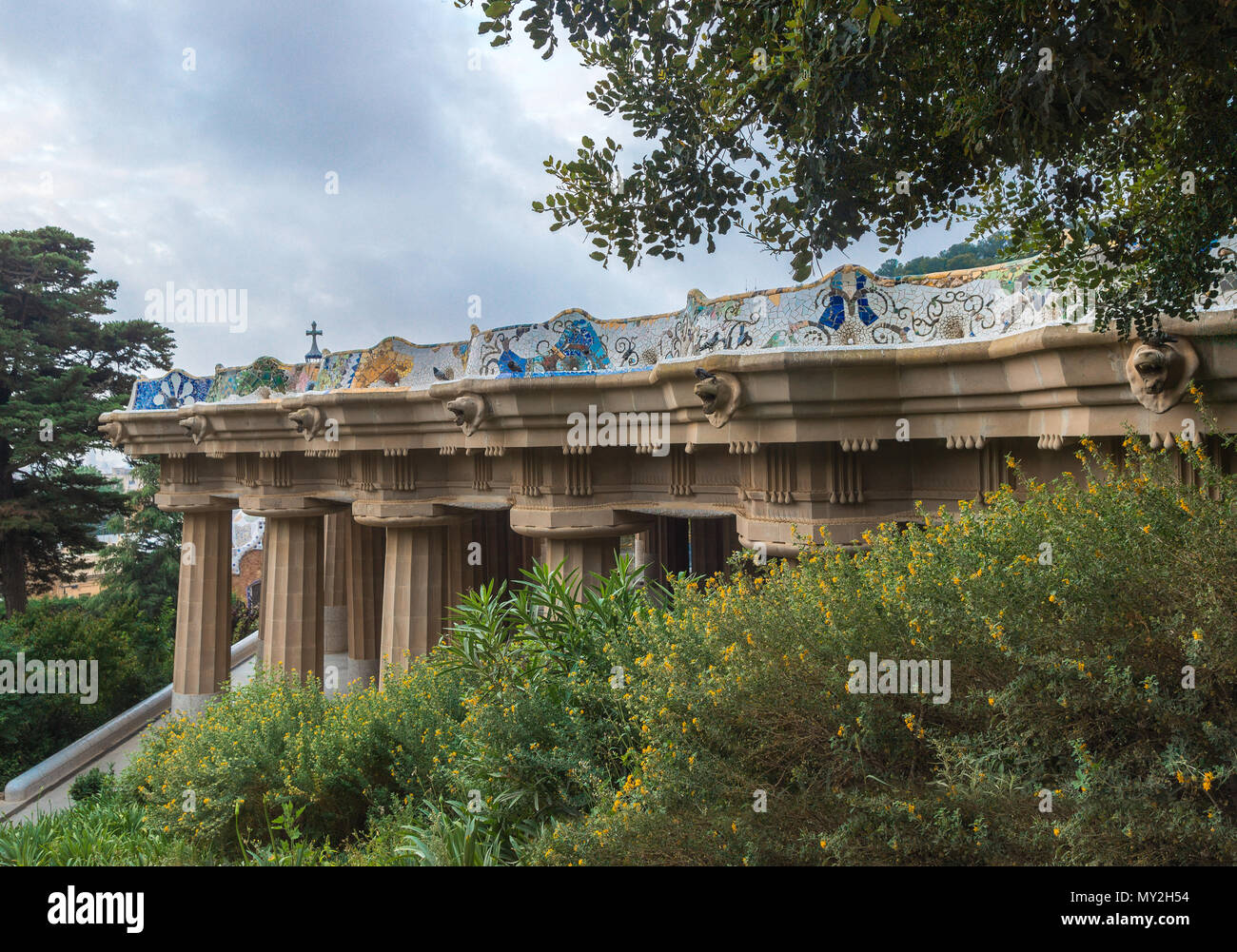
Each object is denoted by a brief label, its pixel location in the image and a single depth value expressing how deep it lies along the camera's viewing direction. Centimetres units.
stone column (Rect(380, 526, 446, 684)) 1333
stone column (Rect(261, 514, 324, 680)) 1627
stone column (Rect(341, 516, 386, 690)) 2044
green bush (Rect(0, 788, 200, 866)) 810
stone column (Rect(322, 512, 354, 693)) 2158
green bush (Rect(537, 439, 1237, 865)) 378
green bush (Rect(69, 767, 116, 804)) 1777
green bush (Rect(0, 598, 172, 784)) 2067
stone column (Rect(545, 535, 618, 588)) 1135
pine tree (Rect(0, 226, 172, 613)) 2741
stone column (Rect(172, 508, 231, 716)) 1805
